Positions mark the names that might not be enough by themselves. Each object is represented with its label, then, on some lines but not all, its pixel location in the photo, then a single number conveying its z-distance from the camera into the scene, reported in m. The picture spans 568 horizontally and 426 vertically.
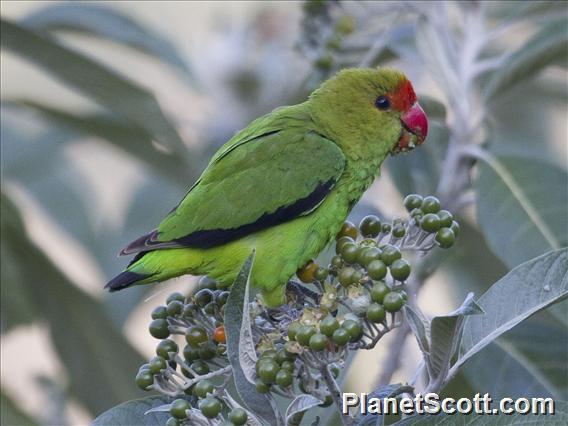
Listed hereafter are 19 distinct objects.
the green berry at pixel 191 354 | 4.25
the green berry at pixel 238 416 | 3.61
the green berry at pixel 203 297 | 4.56
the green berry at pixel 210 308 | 4.55
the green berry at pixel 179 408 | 3.75
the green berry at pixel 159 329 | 4.32
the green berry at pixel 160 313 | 4.36
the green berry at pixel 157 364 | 4.02
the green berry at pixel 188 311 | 4.33
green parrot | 5.56
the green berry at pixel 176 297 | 4.45
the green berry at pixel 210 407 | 3.67
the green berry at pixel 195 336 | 4.22
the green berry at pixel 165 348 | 4.07
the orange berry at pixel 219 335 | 4.23
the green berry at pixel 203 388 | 3.84
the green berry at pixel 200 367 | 4.20
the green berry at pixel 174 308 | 4.35
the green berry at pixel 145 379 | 4.01
